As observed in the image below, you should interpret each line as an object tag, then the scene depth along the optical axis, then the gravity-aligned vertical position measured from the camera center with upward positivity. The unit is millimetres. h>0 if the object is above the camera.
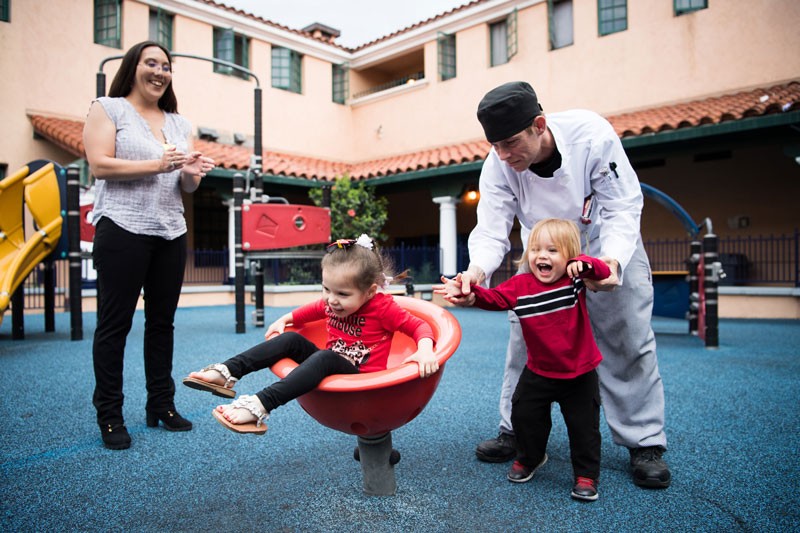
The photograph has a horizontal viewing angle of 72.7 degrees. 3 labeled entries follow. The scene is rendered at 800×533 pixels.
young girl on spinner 1783 -294
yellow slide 5293 +520
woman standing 2584 +279
